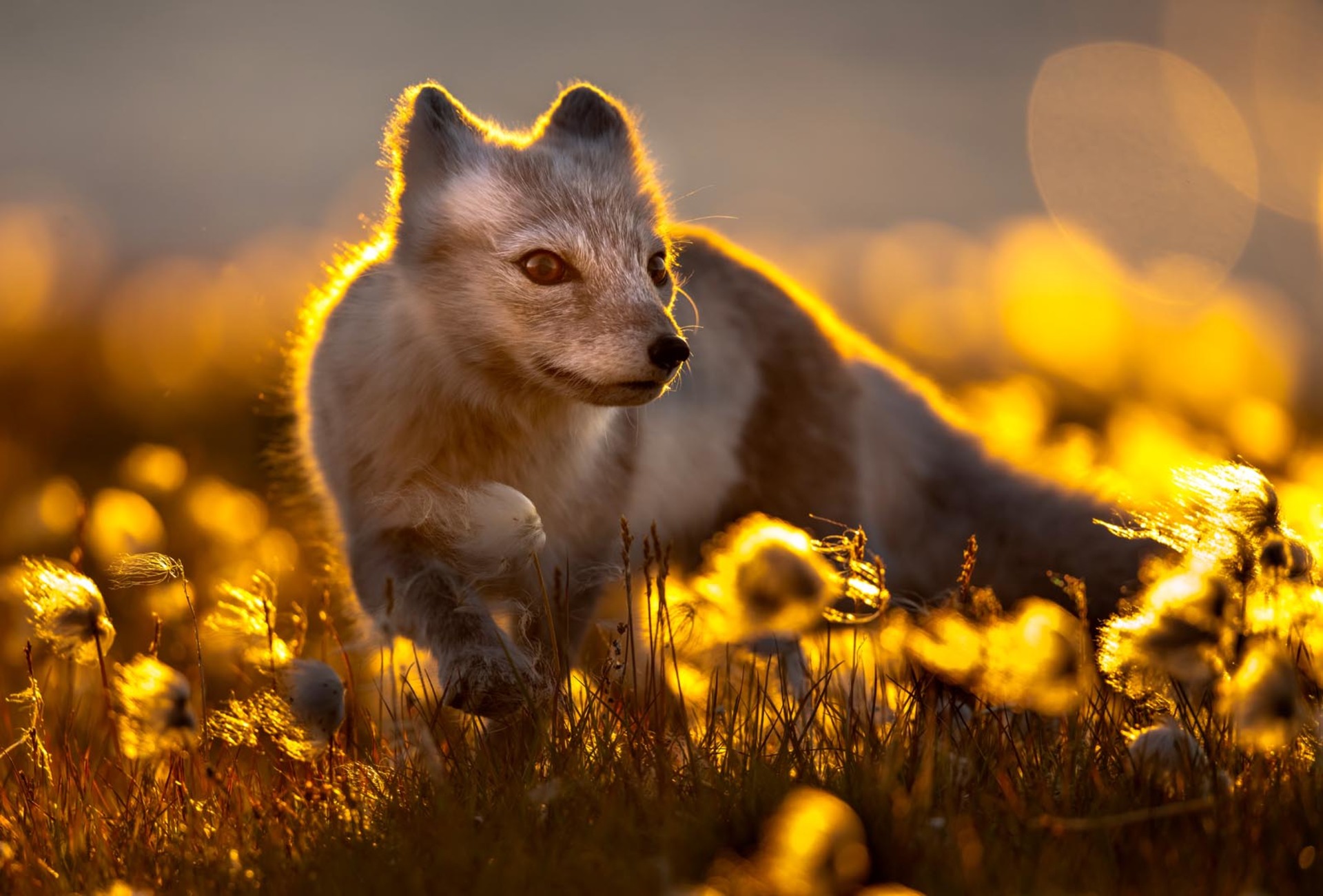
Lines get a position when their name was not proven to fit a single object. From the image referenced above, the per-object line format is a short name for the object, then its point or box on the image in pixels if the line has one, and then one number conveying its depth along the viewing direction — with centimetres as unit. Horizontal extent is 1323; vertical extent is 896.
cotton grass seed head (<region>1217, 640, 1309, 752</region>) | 463
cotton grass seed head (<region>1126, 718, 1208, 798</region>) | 511
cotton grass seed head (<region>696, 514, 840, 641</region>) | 545
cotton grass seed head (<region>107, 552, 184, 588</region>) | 570
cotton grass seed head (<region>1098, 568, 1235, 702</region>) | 482
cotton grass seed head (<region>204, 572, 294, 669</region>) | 597
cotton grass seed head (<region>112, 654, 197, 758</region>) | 550
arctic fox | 730
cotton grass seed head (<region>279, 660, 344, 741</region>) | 566
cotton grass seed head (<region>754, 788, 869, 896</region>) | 337
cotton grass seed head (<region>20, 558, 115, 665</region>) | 582
